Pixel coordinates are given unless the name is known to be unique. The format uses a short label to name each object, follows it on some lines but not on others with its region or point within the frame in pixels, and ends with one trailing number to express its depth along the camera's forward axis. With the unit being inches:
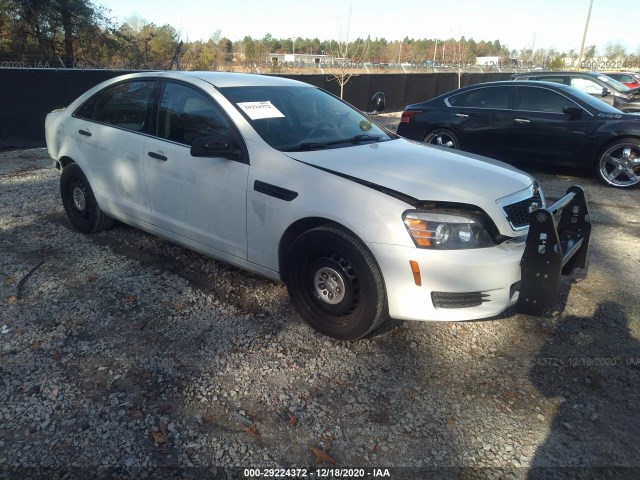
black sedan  292.0
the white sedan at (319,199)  115.7
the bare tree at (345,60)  635.6
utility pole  1556.3
